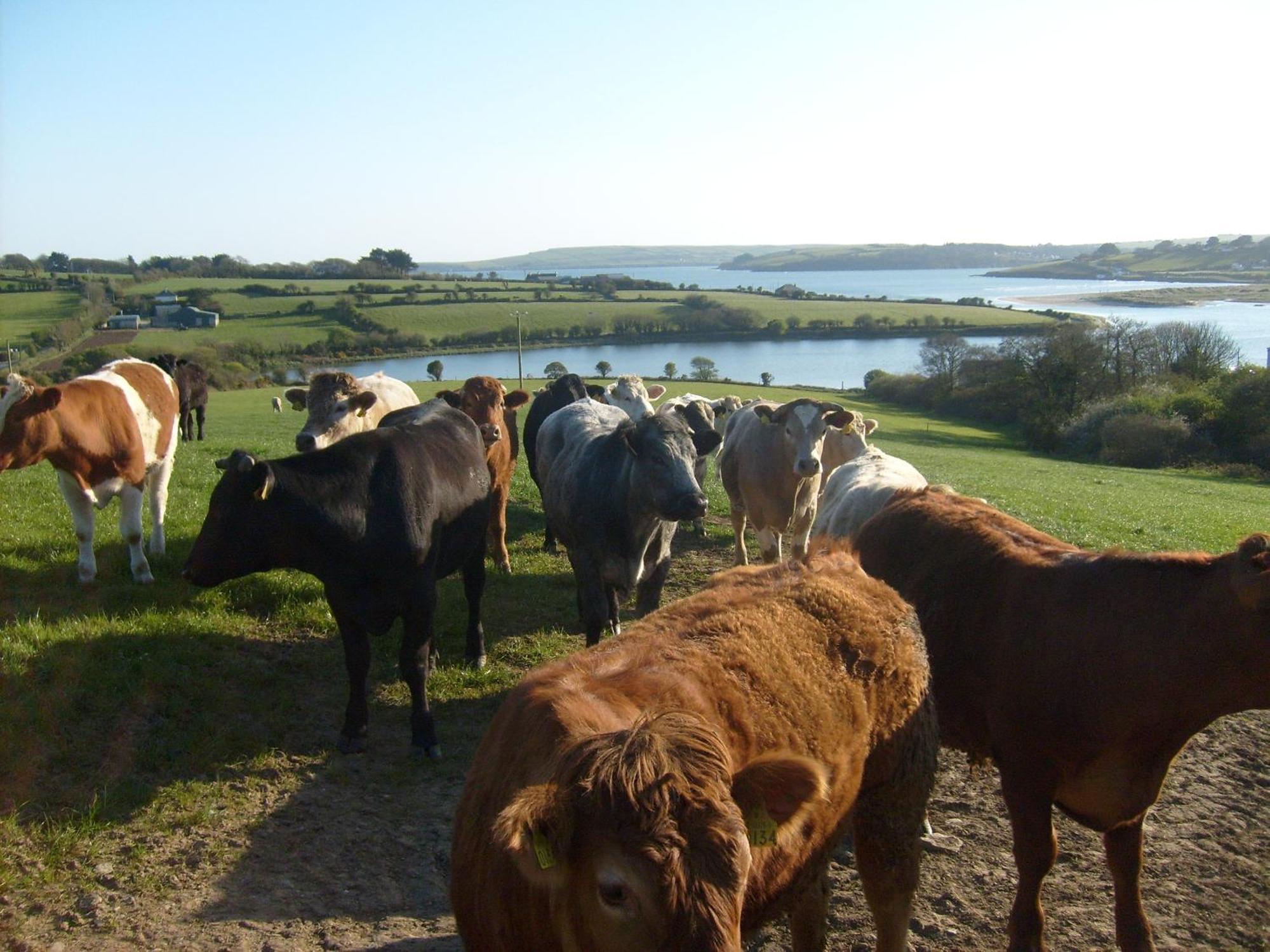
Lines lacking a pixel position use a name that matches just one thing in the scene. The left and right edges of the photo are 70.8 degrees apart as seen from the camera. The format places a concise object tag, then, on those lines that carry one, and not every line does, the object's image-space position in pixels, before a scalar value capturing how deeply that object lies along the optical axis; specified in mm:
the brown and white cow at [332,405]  9641
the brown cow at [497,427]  10336
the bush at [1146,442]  46875
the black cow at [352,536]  5895
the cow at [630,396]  14047
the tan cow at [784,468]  10609
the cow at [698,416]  11105
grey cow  7395
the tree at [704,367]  75938
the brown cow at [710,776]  2205
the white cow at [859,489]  7559
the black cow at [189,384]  23469
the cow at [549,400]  13094
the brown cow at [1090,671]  3738
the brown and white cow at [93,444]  7430
